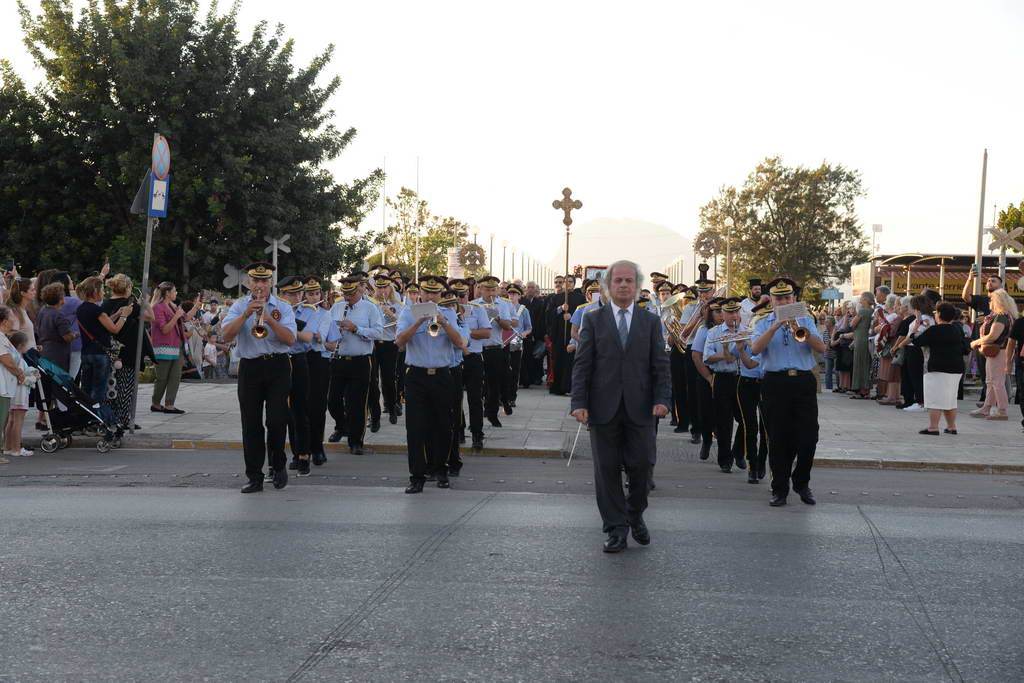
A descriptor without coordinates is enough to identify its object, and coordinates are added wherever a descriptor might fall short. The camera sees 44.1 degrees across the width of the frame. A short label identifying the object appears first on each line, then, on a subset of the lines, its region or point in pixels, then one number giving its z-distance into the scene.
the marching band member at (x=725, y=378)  12.82
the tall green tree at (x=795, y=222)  81.00
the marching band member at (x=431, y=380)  11.34
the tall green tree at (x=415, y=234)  71.81
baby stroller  14.02
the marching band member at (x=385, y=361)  15.59
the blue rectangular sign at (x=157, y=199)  15.60
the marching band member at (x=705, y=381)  13.77
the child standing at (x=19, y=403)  13.49
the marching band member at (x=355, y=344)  13.72
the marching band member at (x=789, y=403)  10.55
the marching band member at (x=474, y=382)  14.36
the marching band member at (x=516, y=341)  19.94
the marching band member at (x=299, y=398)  12.47
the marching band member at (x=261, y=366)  10.86
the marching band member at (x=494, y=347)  16.58
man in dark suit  8.46
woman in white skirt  16.80
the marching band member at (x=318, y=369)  13.12
